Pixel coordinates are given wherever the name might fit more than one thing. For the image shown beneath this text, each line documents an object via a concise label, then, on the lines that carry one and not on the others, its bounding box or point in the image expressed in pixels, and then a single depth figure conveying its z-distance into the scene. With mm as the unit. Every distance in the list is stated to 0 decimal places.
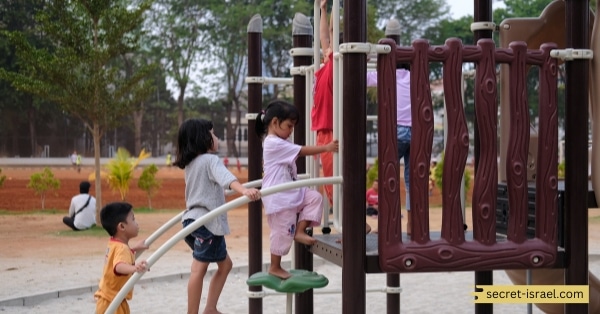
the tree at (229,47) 53656
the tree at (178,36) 53969
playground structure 4273
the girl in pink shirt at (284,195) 4879
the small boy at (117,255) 4883
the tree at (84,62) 17250
